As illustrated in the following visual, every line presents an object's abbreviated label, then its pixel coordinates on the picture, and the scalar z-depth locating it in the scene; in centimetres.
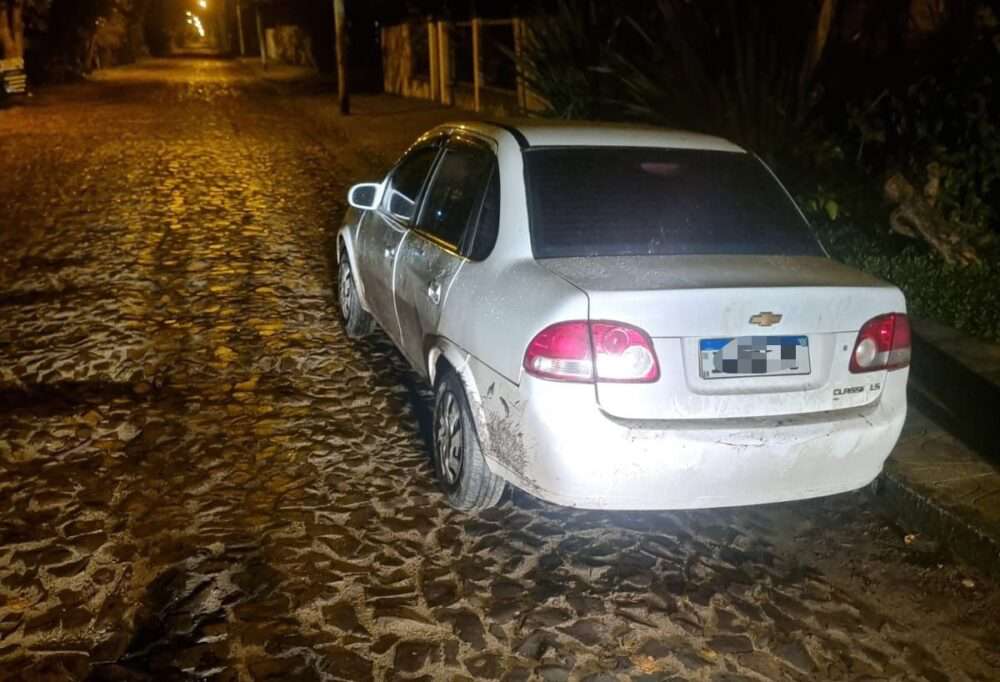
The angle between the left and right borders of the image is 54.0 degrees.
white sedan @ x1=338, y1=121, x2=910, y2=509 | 333
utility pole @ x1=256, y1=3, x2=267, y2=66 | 4844
